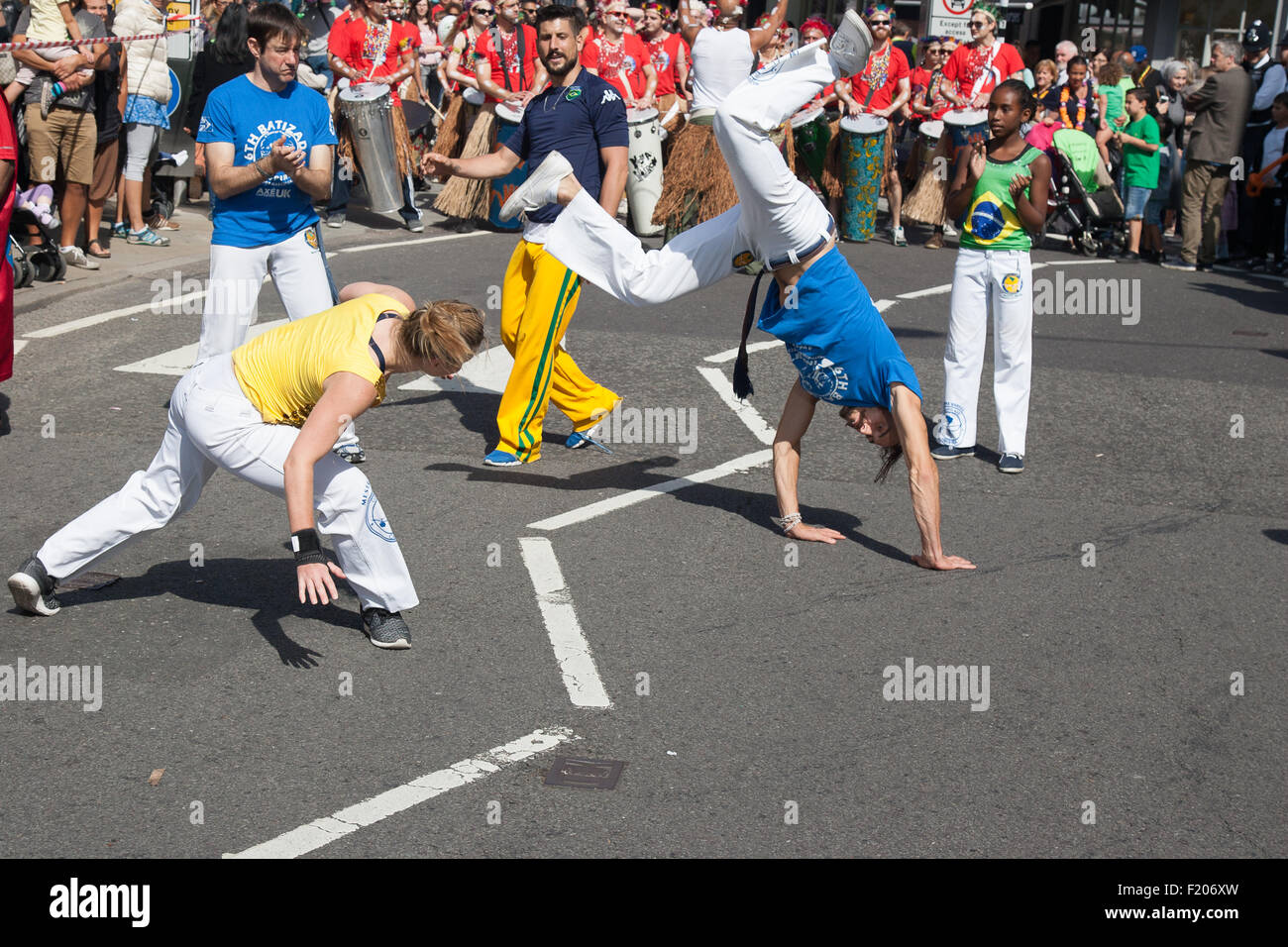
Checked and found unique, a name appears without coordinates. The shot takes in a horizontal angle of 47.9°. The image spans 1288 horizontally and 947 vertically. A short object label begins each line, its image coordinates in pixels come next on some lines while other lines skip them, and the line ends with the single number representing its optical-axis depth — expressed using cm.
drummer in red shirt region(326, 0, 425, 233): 1462
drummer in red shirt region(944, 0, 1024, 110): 1518
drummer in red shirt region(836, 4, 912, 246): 1535
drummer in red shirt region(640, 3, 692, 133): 1602
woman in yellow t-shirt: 482
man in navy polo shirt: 769
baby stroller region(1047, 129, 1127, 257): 1523
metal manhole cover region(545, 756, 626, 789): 438
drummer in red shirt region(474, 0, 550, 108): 1423
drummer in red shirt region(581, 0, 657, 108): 1533
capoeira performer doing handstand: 621
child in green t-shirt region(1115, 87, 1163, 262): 1531
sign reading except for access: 1762
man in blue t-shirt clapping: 712
